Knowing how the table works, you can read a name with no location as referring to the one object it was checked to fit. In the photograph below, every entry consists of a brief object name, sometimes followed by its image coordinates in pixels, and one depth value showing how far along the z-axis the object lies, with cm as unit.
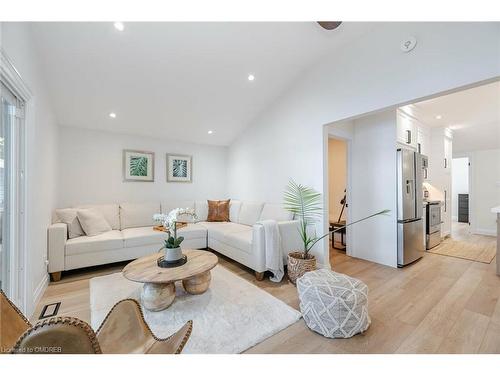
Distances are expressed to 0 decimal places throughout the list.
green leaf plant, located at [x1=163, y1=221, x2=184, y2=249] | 215
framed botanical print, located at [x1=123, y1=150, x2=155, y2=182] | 393
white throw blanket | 264
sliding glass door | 170
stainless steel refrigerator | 304
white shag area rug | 159
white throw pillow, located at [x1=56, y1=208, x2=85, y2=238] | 291
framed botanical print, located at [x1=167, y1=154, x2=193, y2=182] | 440
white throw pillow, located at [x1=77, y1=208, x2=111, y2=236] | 298
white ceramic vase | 214
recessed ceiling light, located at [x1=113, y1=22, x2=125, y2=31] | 208
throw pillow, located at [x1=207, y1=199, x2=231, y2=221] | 426
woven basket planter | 251
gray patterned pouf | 162
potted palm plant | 254
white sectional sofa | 265
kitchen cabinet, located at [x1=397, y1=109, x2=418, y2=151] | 327
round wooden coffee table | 189
